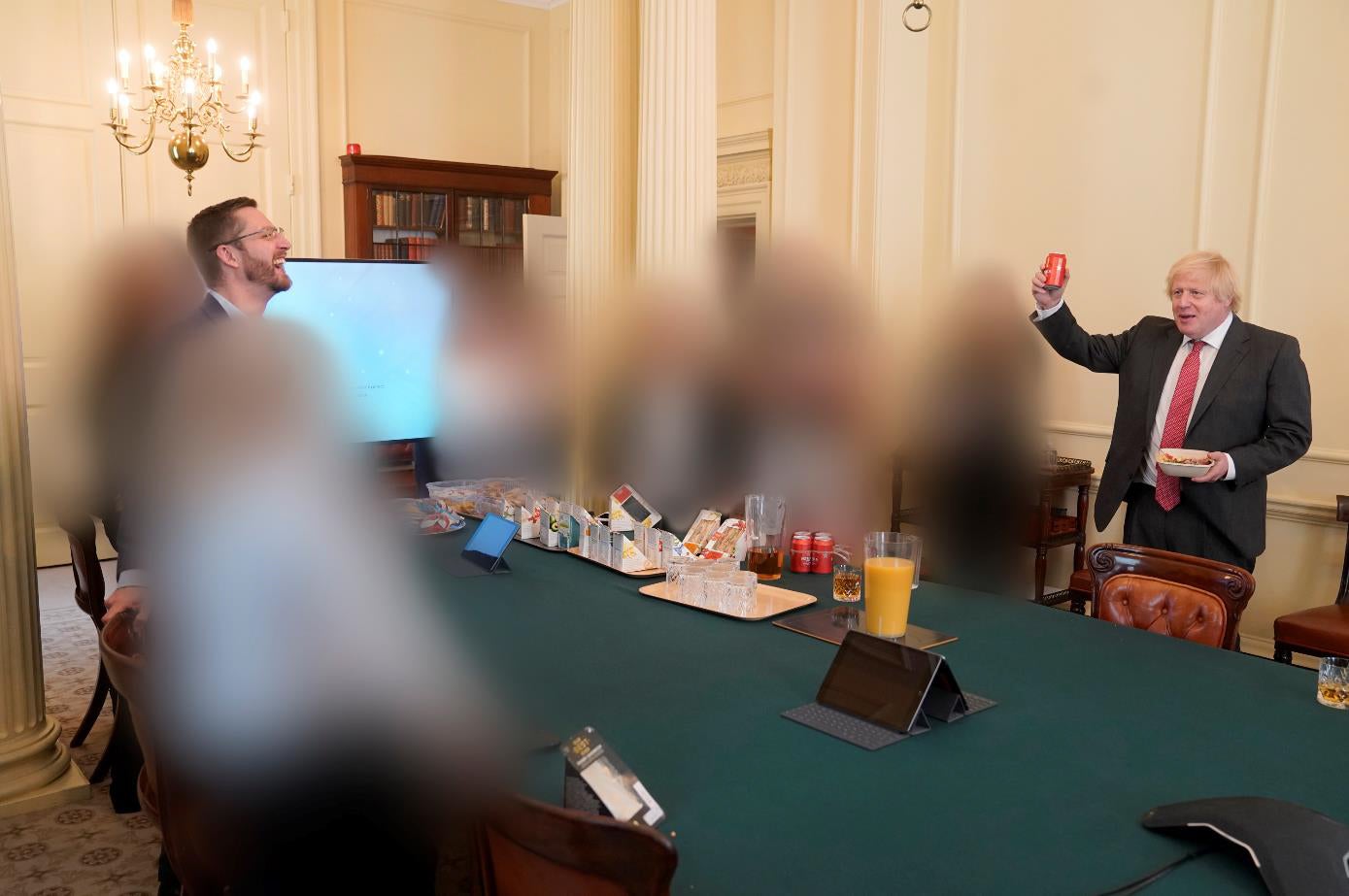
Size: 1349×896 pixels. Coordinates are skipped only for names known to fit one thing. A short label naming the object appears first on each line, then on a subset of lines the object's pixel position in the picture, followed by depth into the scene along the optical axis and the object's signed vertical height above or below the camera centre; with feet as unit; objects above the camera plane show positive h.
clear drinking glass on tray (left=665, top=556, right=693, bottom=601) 6.72 -1.70
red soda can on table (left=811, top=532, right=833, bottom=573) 7.42 -1.66
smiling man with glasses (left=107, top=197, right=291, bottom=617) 7.04 +0.35
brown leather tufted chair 6.57 -1.78
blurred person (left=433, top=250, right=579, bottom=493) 10.50 -0.82
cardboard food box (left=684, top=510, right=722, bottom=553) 7.30 -1.53
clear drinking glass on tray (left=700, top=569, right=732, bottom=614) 6.48 -1.70
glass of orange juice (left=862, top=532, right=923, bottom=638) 5.65 -1.50
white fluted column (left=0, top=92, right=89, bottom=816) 8.30 -2.64
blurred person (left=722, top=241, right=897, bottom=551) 8.82 -0.71
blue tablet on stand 7.33 -1.65
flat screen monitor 10.28 -0.17
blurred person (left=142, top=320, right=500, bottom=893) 3.43 -1.27
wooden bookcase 20.33 +2.14
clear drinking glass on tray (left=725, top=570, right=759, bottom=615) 6.40 -1.71
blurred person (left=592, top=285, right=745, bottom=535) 9.66 -1.01
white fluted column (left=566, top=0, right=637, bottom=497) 14.49 +2.19
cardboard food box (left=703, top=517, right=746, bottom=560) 7.14 -1.56
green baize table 3.57 -1.84
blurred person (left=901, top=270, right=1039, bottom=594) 10.30 -1.22
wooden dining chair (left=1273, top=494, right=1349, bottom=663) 9.44 -2.84
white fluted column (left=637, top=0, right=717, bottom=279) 13.42 +2.27
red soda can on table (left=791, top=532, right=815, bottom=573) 7.41 -1.69
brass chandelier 14.48 +3.24
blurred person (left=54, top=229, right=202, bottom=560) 7.09 -0.22
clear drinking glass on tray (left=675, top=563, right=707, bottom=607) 6.59 -1.71
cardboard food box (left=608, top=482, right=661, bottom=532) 7.96 -1.51
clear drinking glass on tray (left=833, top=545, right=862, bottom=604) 6.61 -1.68
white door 21.40 +1.33
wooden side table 12.81 -2.54
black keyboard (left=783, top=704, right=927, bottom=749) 4.54 -1.83
